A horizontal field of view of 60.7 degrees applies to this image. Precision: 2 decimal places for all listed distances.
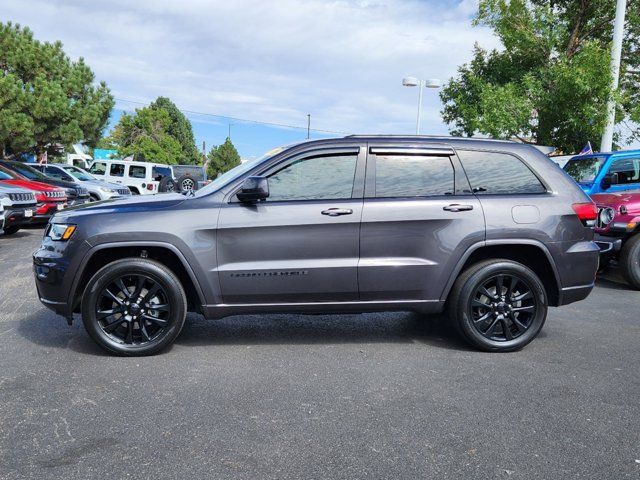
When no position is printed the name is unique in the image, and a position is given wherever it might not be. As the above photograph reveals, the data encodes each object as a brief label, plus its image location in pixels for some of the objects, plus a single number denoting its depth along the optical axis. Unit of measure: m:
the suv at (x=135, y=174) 21.84
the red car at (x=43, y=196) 12.15
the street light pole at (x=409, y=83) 22.20
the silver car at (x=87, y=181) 17.39
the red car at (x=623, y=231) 7.30
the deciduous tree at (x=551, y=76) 13.60
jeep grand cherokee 4.25
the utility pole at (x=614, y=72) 12.64
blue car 8.23
